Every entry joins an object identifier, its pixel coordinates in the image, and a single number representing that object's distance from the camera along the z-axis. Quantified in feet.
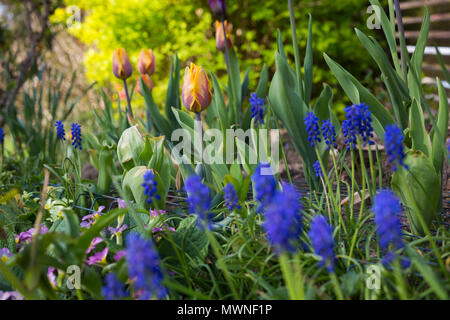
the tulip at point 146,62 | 6.86
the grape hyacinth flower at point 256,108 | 4.29
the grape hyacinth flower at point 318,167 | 4.20
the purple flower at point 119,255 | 3.15
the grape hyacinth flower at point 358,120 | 3.39
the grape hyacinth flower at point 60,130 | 4.80
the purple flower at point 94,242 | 3.28
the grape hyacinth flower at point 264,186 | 2.50
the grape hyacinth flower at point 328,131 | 3.71
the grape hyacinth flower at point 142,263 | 2.06
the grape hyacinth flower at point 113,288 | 2.29
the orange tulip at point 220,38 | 6.53
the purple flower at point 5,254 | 3.41
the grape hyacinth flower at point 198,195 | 2.50
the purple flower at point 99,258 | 3.21
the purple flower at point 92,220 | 3.89
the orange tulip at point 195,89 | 4.80
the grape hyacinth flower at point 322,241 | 2.32
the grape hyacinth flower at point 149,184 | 3.02
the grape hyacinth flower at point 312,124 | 3.68
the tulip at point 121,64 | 6.33
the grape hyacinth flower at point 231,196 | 3.00
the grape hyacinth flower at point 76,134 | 4.72
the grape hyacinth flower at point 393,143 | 2.84
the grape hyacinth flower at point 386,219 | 2.21
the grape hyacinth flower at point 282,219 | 2.07
